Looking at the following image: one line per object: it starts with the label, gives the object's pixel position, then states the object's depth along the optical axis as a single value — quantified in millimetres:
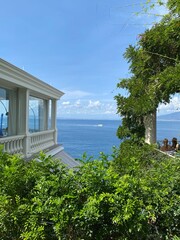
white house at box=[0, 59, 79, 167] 5452
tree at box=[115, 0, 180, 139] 4250
